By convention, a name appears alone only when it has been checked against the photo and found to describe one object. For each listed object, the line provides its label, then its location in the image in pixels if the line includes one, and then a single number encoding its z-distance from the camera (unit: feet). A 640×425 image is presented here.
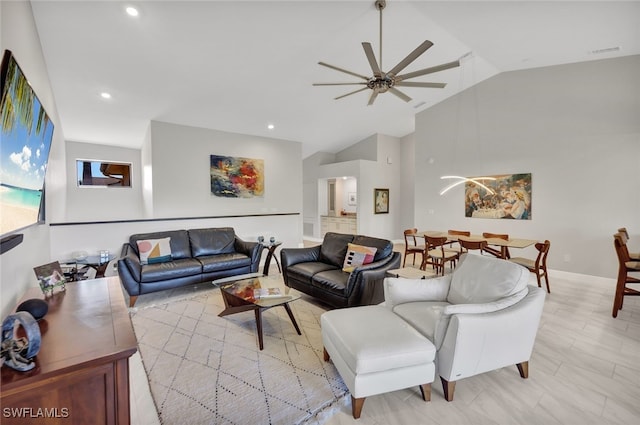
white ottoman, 5.58
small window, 20.96
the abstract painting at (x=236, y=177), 19.34
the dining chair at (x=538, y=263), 13.03
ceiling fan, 8.22
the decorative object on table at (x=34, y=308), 4.77
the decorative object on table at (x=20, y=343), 3.33
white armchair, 5.91
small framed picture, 27.12
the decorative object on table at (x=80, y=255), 12.34
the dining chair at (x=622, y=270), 10.23
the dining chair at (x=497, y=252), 14.58
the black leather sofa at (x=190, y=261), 11.24
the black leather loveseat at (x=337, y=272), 9.73
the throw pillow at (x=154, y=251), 12.78
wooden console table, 3.23
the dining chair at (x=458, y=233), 17.91
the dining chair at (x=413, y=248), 17.38
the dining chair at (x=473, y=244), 14.69
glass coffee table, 8.46
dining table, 13.89
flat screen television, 4.52
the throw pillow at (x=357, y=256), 11.27
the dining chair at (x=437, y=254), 15.70
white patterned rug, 5.88
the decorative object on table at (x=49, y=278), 6.03
